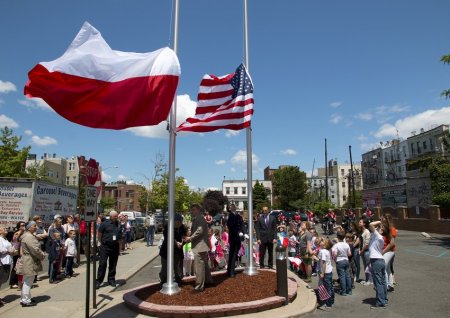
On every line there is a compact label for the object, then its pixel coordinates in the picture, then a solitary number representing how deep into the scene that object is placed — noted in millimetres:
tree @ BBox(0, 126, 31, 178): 36500
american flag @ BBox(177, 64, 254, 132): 8781
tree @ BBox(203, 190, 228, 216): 81506
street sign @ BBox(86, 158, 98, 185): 7943
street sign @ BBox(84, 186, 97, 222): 7389
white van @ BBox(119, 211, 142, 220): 32009
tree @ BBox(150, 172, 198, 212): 36688
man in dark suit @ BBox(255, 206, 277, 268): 12320
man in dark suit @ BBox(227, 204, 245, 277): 10023
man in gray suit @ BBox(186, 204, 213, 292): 8453
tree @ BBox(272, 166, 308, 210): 86881
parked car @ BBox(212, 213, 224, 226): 54688
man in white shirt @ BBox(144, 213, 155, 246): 23172
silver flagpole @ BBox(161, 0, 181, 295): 8219
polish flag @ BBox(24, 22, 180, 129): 6734
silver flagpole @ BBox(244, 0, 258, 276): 10148
